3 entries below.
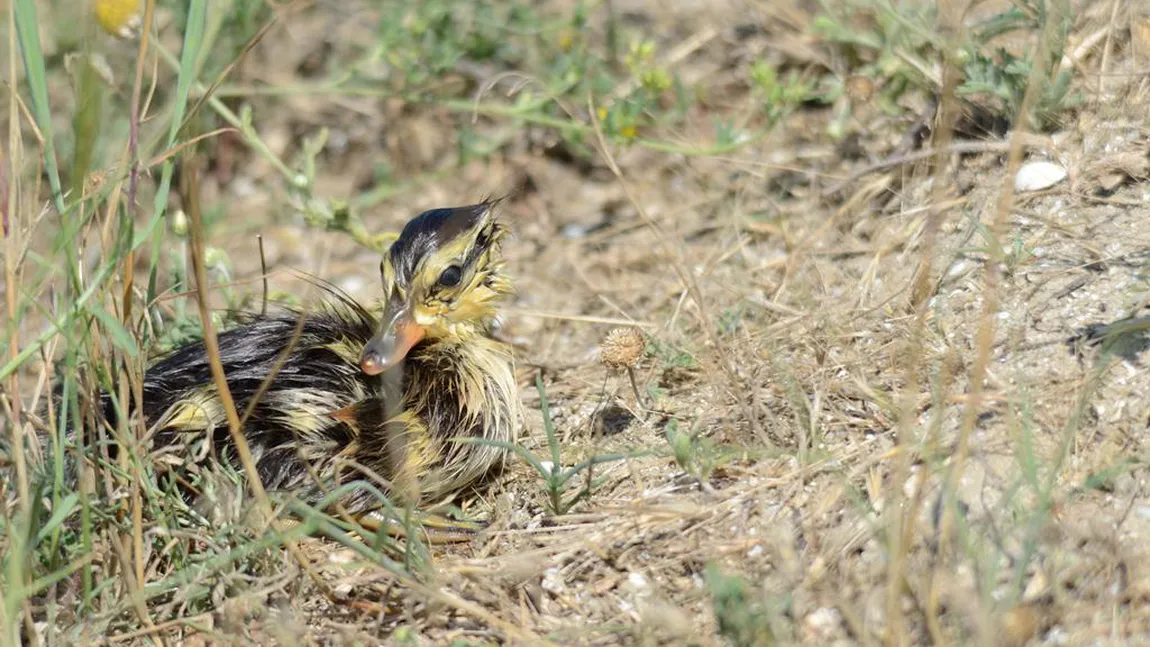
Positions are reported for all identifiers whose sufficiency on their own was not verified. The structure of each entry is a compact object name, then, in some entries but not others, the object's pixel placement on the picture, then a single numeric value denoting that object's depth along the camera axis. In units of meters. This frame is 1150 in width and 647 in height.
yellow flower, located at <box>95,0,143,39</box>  6.71
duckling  6.21
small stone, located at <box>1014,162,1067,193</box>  7.17
